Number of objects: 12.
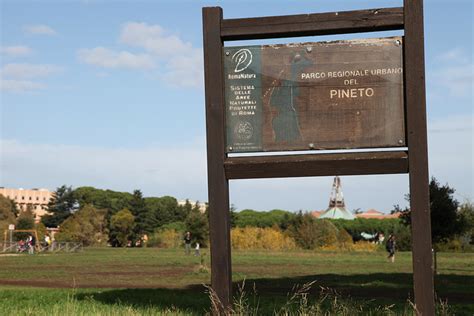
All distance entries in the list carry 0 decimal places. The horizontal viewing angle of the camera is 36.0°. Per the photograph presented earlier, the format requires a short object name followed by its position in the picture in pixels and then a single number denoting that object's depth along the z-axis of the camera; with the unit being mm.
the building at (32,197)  143000
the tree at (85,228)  74062
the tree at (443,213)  30719
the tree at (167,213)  101062
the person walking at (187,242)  48688
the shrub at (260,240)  63031
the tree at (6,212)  84469
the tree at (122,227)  83250
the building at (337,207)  116475
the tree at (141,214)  94875
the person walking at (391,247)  39281
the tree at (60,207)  114125
